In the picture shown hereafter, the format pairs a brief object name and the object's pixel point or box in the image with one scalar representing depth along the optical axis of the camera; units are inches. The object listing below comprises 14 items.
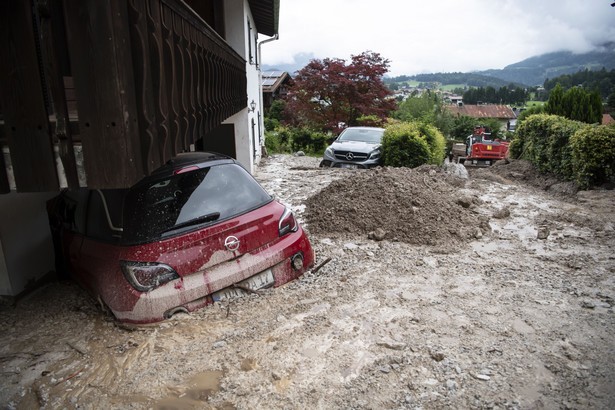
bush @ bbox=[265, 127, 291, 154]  922.9
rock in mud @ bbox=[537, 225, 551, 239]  248.5
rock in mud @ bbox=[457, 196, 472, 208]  305.3
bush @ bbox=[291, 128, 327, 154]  983.0
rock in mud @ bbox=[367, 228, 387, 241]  247.1
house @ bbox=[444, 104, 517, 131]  3326.8
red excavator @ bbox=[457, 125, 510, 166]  930.1
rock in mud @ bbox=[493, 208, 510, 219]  295.3
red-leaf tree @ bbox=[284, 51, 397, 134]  855.1
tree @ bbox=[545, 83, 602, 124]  772.0
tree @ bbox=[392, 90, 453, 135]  1418.6
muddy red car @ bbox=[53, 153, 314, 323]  136.5
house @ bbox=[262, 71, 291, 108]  1384.1
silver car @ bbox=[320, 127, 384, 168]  529.7
